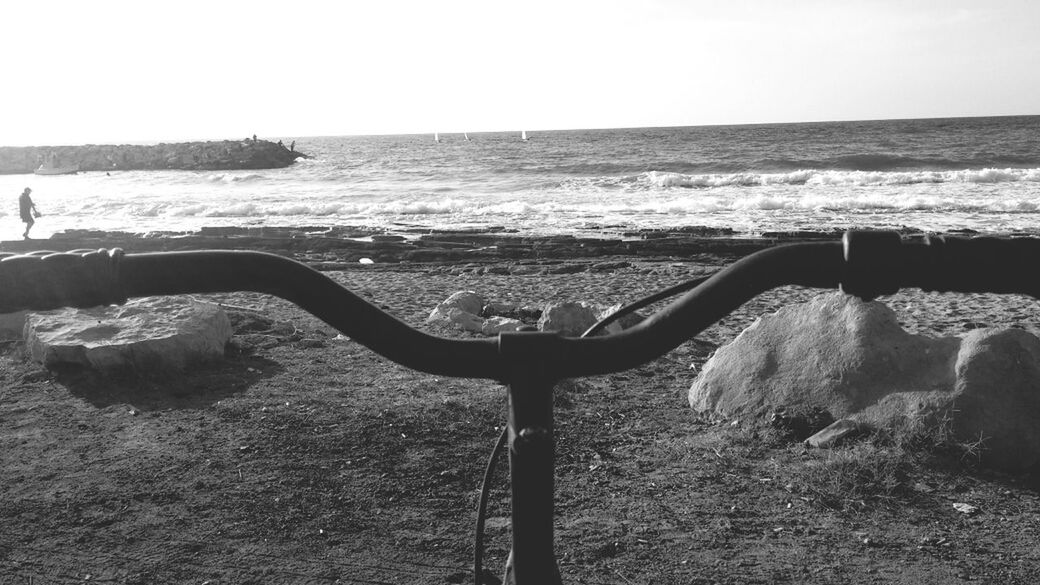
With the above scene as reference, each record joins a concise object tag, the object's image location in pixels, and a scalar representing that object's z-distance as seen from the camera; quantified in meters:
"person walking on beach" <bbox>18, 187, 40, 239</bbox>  19.09
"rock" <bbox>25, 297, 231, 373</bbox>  6.08
